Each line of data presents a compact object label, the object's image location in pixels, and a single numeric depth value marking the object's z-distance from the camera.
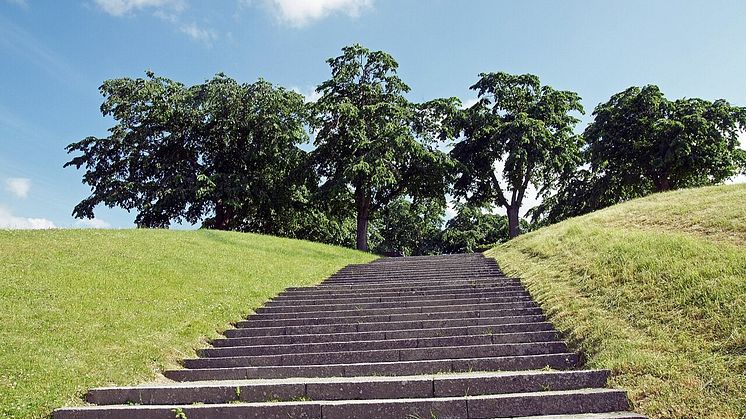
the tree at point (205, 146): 33.28
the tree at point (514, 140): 32.50
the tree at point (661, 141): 30.36
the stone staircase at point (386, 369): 5.89
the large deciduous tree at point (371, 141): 30.36
